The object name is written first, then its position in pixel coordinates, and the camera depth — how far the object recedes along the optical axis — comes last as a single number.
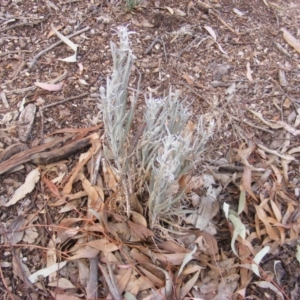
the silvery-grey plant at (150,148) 1.09
